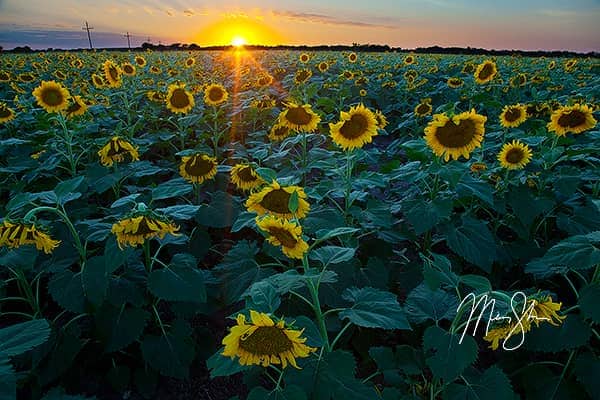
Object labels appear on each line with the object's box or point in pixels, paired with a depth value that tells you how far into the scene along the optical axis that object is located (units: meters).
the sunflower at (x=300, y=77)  6.85
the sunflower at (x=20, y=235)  1.87
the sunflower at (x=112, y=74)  5.54
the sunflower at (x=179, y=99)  4.81
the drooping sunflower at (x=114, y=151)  3.31
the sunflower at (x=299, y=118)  3.51
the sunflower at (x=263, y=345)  1.34
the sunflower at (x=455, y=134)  2.61
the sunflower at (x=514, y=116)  3.90
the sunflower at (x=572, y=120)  3.44
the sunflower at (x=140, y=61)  9.22
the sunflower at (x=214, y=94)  5.07
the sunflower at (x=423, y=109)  5.50
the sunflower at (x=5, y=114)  4.74
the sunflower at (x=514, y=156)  3.10
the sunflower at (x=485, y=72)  5.59
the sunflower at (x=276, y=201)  2.02
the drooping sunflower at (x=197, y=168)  3.22
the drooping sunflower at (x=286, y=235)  1.67
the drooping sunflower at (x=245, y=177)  2.93
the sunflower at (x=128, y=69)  6.58
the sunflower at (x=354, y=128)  2.91
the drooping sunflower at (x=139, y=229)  1.89
